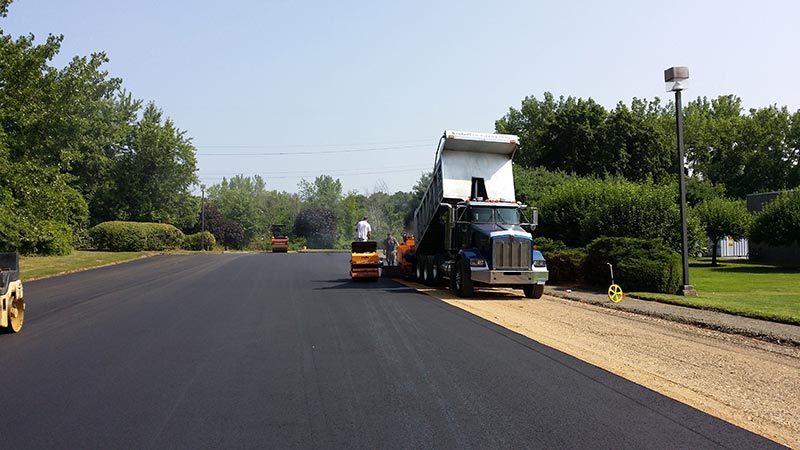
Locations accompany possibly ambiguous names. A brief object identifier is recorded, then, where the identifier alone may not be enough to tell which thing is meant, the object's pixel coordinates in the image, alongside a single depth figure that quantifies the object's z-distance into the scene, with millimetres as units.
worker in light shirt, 25234
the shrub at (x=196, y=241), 64438
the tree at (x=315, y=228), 90938
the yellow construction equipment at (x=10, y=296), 10945
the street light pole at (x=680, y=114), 18125
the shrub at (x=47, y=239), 34562
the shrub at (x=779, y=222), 36906
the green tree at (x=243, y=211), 93375
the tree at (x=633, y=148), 54625
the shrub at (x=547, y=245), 25375
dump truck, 18422
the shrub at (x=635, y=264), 19250
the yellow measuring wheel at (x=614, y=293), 17291
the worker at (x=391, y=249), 28578
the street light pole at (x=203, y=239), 64375
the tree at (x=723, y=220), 41000
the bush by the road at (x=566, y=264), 22844
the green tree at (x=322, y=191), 126788
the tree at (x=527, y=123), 73588
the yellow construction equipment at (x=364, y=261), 23984
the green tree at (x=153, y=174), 67000
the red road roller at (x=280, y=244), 66688
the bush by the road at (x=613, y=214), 26031
